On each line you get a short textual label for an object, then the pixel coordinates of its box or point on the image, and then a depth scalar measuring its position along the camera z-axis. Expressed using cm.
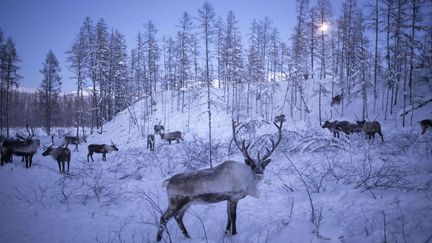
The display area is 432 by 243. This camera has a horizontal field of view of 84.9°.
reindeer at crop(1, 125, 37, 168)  1289
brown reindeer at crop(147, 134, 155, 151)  2152
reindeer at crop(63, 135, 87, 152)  2498
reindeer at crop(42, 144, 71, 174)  1232
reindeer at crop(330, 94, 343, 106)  2892
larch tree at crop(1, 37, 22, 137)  2857
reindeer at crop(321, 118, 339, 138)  1880
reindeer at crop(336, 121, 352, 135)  1754
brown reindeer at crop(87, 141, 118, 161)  1802
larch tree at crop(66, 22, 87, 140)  2927
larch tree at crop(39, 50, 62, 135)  3826
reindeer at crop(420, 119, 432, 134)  1533
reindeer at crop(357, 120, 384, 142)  1443
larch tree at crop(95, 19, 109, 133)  3097
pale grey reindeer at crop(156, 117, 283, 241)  437
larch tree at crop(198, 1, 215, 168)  1491
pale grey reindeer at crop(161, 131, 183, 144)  2514
